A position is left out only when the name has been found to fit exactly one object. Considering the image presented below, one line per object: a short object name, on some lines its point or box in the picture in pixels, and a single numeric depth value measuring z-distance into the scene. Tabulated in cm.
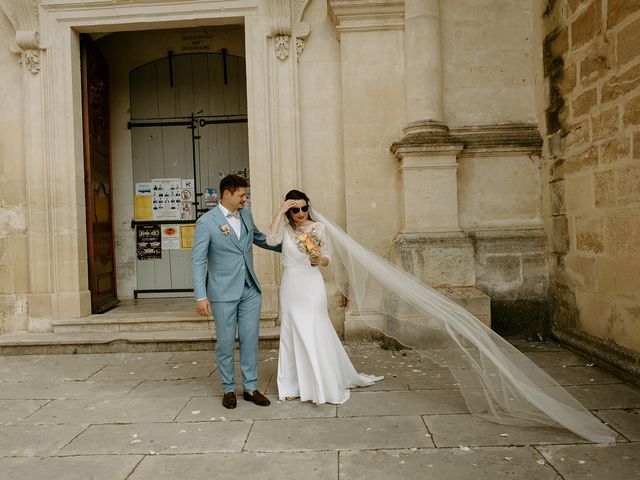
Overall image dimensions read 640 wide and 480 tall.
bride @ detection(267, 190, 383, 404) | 447
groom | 444
